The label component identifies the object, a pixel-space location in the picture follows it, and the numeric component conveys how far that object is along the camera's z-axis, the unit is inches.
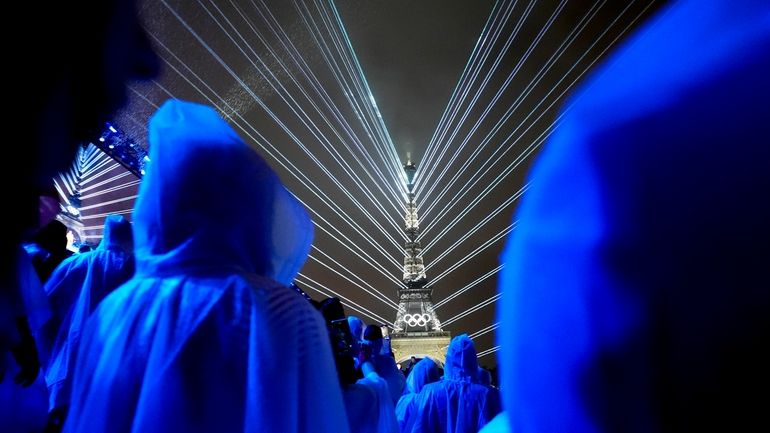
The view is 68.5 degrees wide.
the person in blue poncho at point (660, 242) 25.9
